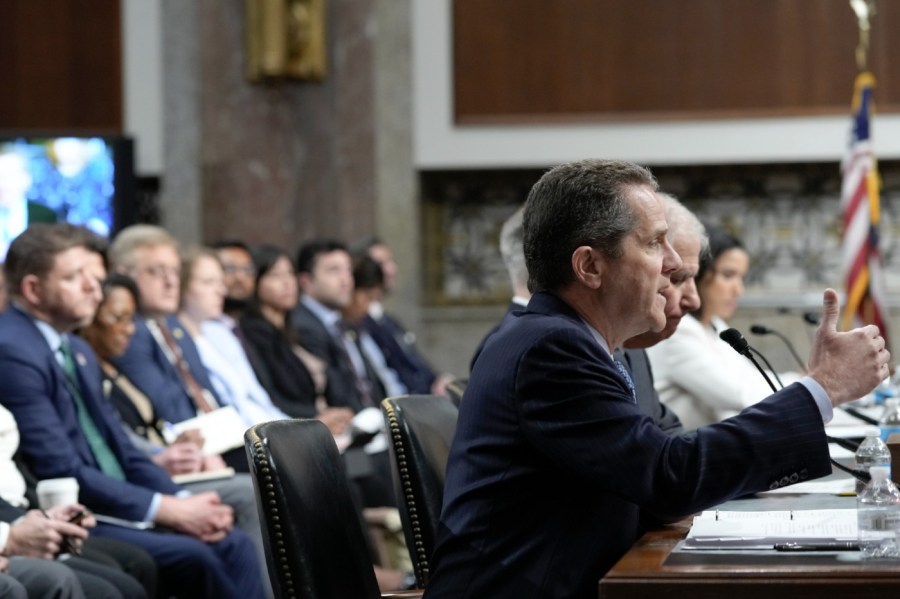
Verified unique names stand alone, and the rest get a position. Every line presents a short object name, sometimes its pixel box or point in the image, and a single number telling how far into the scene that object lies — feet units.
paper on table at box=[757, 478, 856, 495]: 16.96
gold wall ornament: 51.72
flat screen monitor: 45.68
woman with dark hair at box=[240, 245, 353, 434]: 37.99
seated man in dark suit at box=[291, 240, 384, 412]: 41.21
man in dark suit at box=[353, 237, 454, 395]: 46.13
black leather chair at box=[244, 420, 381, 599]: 13.44
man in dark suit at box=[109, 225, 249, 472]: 30.92
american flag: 47.34
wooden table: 10.47
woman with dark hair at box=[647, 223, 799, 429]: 25.12
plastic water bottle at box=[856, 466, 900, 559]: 11.51
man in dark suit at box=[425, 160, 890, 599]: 12.00
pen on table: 11.76
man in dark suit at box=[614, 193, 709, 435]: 18.78
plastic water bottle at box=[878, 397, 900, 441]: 20.75
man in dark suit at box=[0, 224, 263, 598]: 23.38
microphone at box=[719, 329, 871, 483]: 14.87
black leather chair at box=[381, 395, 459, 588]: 16.80
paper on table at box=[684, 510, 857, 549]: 12.35
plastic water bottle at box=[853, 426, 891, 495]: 14.00
